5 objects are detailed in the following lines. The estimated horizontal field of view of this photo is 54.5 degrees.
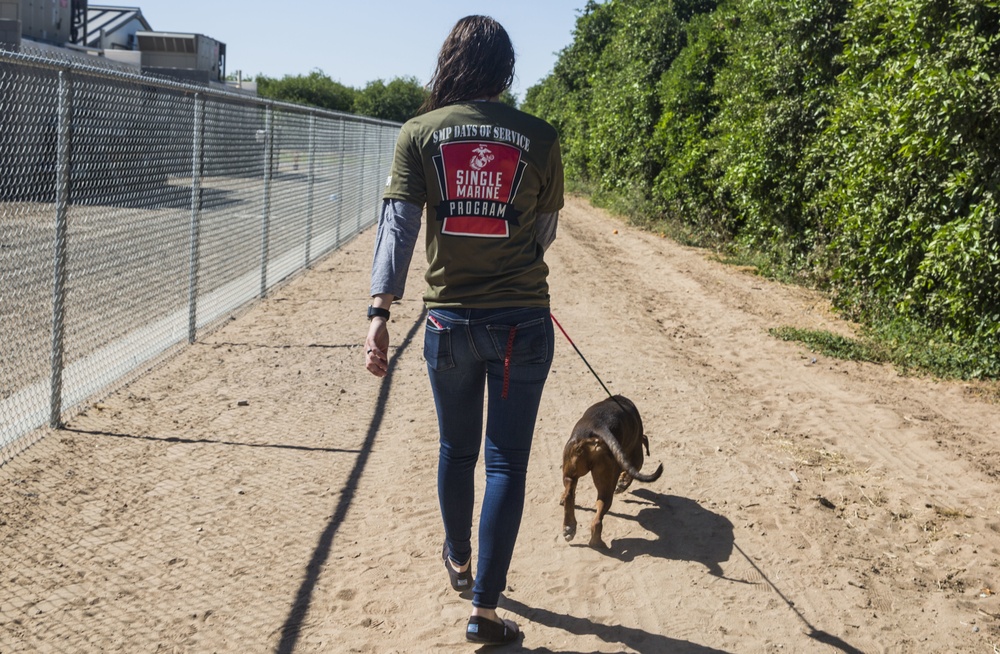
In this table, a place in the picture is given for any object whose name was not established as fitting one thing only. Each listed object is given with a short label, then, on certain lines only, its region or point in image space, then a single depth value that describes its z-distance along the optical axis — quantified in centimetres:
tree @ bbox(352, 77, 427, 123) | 7675
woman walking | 302
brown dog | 428
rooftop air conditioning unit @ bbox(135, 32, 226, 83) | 3362
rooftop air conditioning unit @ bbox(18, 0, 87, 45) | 2383
